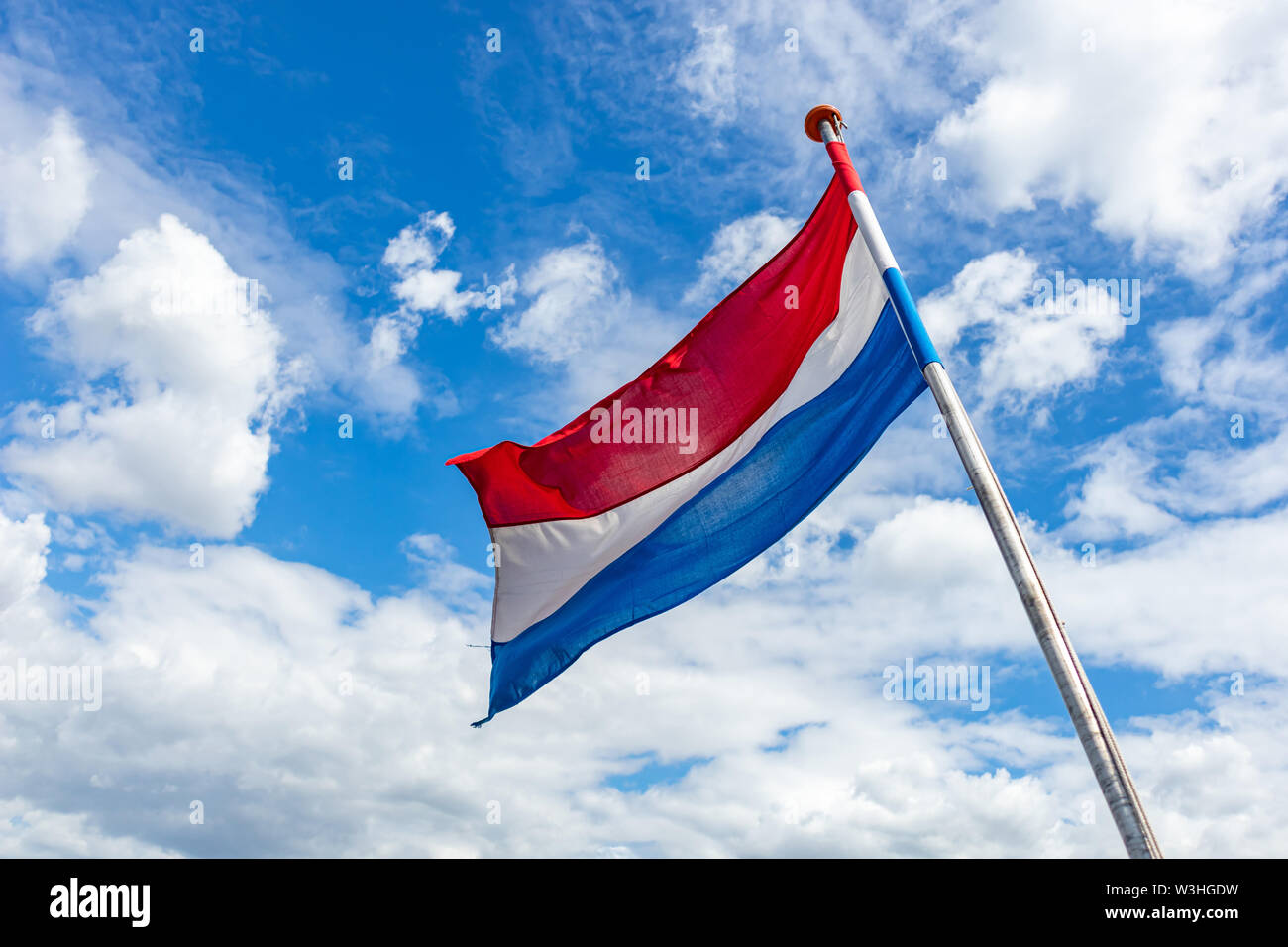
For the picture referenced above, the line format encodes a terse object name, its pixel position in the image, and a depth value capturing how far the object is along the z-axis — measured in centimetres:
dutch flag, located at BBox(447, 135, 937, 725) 1429
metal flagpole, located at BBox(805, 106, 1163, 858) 812
